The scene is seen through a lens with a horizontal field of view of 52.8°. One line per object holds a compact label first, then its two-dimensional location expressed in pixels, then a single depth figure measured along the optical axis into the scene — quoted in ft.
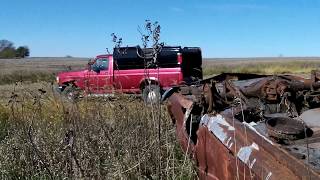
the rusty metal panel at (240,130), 5.08
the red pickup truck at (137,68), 40.16
